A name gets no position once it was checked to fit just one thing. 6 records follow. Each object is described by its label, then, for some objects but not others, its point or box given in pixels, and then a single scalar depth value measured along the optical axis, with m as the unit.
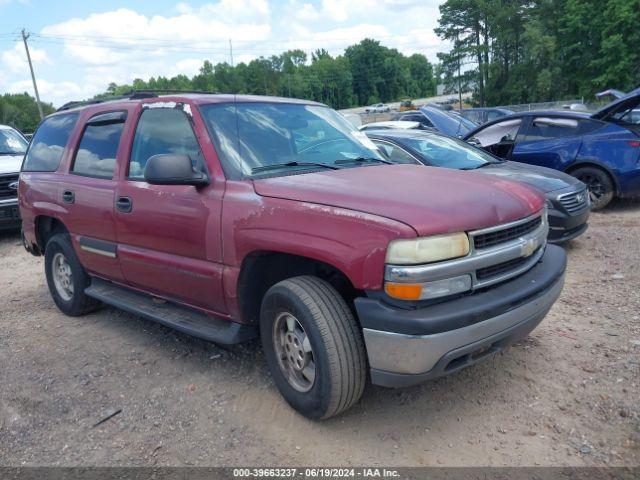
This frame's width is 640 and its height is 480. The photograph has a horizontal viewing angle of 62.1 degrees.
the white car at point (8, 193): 8.57
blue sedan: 7.57
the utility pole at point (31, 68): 44.04
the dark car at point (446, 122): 10.44
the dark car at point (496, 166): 5.82
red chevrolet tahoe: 2.57
